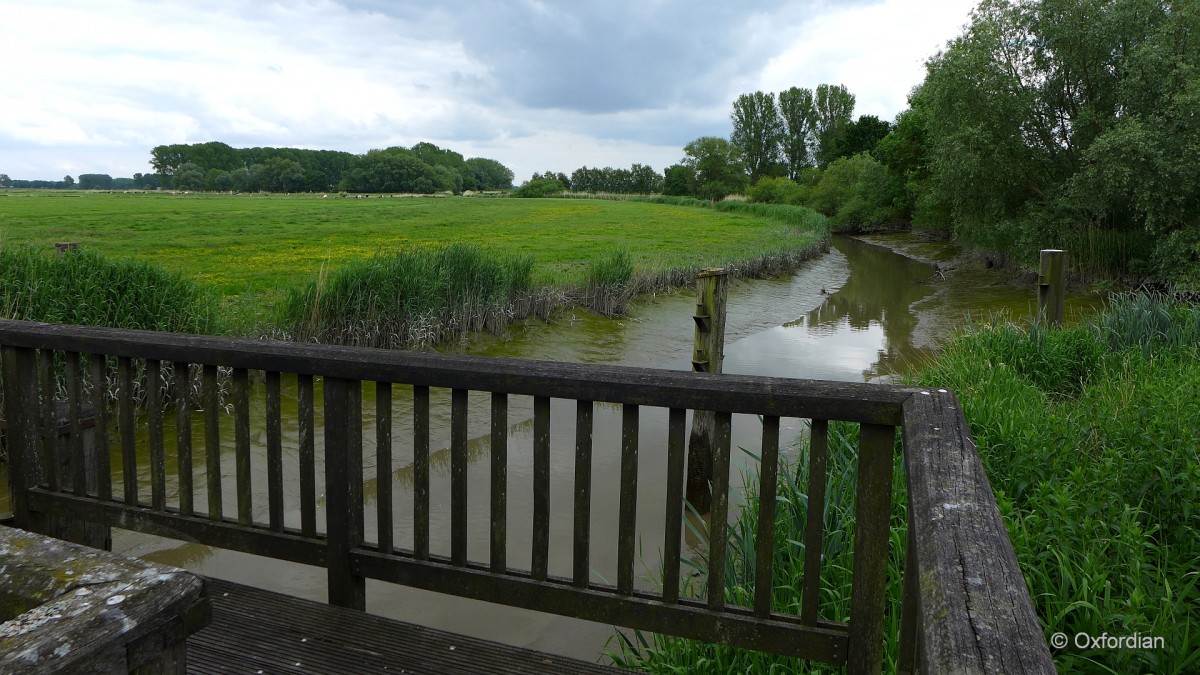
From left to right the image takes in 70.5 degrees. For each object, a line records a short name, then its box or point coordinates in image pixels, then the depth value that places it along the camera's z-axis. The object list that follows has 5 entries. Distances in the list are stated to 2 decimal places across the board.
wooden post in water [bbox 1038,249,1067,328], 10.69
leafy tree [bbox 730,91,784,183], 121.19
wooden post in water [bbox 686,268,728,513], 7.54
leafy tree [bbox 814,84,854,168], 119.19
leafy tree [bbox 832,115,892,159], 78.19
